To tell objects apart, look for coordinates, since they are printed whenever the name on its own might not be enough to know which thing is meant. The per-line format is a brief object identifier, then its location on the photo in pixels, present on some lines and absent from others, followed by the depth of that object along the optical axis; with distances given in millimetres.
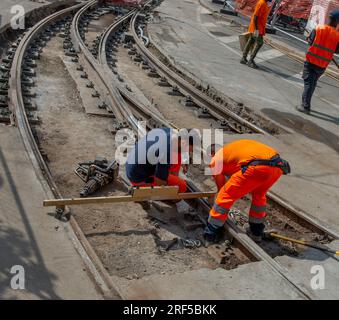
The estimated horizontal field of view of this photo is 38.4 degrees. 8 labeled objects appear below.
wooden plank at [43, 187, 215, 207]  5305
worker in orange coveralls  5496
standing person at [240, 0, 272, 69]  13752
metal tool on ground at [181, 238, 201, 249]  5613
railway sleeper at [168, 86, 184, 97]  10984
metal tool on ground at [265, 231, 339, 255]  5695
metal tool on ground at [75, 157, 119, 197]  6180
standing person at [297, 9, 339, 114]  10672
